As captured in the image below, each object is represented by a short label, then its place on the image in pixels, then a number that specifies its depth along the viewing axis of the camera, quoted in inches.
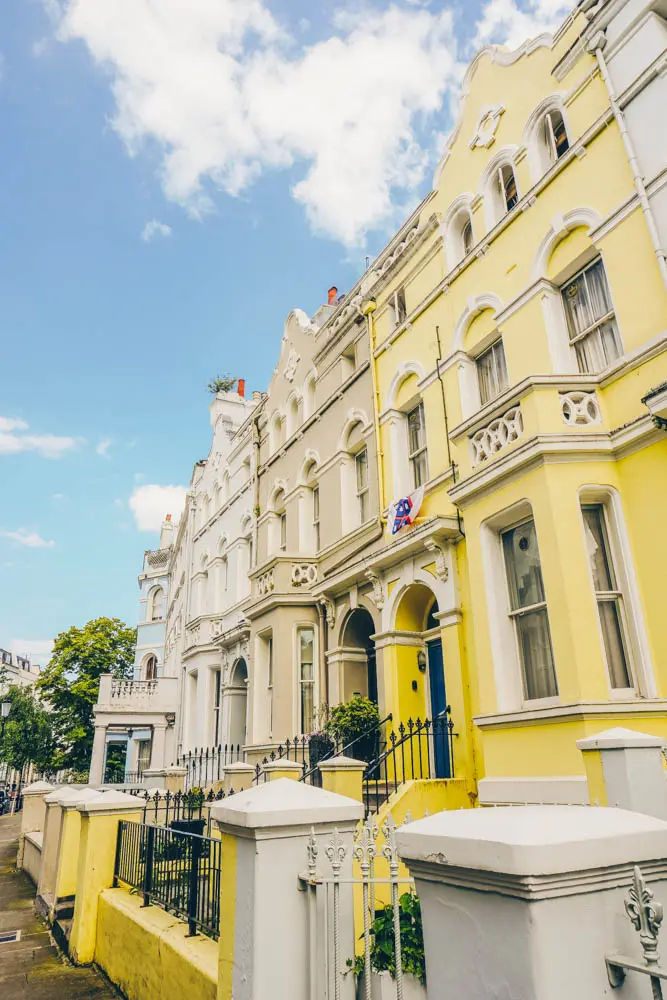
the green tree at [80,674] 1290.6
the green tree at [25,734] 1376.1
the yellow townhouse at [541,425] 280.1
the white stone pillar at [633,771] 197.0
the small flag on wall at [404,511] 443.5
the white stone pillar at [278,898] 147.6
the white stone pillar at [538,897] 76.5
